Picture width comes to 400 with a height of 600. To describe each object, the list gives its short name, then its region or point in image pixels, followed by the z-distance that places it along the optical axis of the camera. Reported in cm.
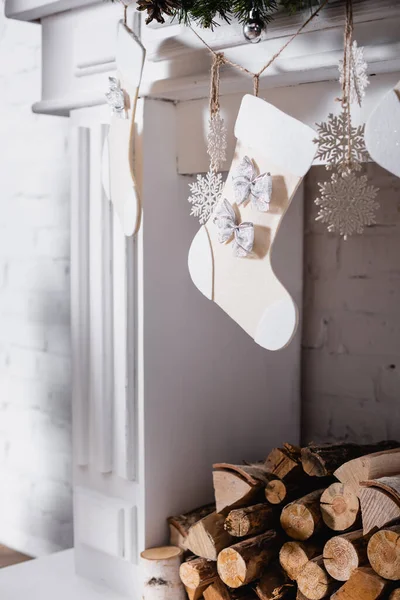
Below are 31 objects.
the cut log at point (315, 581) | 167
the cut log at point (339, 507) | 170
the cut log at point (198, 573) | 178
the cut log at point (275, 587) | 173
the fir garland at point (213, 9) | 161
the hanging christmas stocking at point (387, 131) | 146
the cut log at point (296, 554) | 172
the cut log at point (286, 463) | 180
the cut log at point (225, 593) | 177
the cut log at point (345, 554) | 165
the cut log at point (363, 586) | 161
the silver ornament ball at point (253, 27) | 160
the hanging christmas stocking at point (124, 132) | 176
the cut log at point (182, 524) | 186
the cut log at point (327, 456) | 177
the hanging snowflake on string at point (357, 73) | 152
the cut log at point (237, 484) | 180
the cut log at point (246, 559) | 173
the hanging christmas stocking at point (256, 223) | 159
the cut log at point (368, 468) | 171
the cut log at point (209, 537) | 177
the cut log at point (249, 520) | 176
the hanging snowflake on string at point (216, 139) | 167
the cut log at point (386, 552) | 160
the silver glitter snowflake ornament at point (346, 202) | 151
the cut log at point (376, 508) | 163
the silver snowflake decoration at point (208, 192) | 168
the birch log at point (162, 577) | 183
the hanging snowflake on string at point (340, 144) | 153
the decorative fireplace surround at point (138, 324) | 185
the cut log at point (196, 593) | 181
